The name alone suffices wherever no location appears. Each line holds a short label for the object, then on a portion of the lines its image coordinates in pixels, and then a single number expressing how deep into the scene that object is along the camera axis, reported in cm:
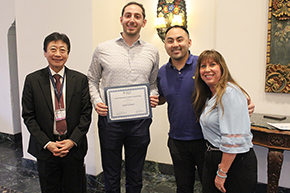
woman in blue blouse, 139
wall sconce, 295
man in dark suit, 184
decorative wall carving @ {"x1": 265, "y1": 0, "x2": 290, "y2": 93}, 242
